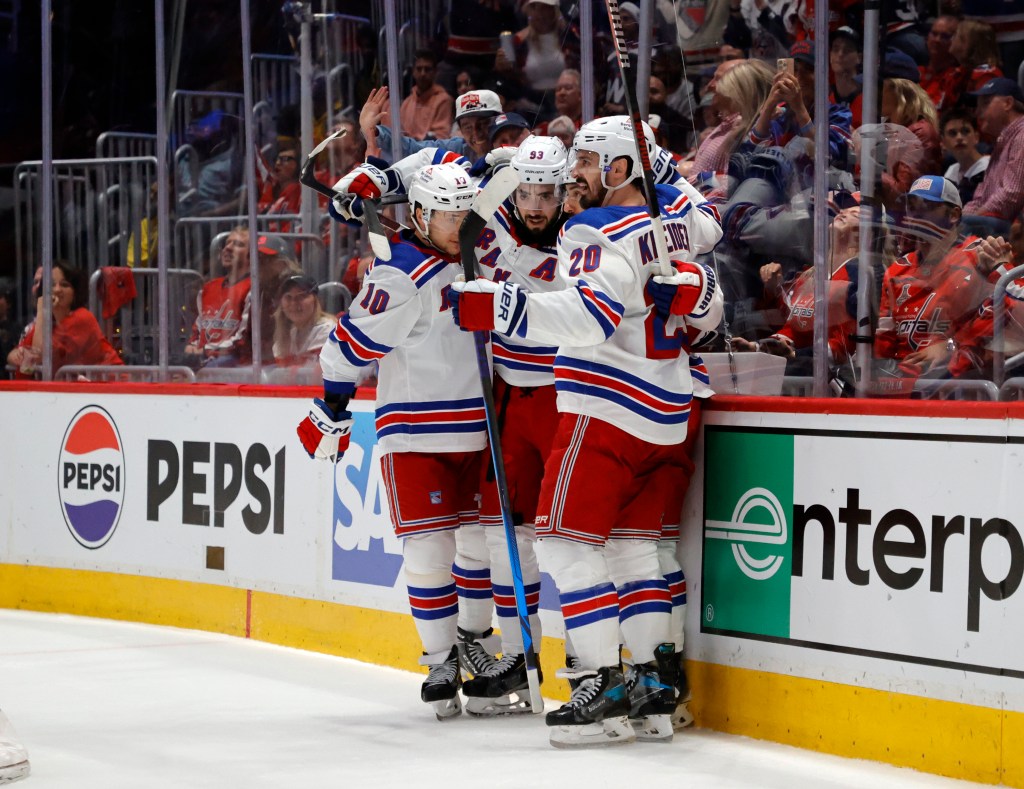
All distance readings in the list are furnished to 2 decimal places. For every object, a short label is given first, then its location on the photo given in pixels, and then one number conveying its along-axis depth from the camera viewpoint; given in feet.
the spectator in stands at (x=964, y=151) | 25.27
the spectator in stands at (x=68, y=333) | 42.09
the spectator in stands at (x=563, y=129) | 31.76
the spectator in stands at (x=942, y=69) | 25.89
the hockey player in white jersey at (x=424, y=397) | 26.03
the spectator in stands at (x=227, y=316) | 38.32
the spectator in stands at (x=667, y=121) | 30.04
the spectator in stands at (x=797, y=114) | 25.72
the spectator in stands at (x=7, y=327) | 44.04
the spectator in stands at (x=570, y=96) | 31.63
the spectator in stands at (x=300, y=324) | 36.45
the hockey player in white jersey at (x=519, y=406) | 26.17
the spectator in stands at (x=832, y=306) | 25.22
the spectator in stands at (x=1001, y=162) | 24.50
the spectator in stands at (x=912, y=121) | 25.50
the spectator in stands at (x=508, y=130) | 33.47
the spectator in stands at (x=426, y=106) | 34.81
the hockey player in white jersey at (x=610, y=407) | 23.12
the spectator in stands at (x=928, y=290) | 24.00
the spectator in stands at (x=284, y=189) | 37.68
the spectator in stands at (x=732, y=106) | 28.89
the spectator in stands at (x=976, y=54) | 26.11
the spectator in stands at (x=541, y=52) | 32.09
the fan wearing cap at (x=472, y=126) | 33.68
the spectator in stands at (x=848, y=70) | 25.53
